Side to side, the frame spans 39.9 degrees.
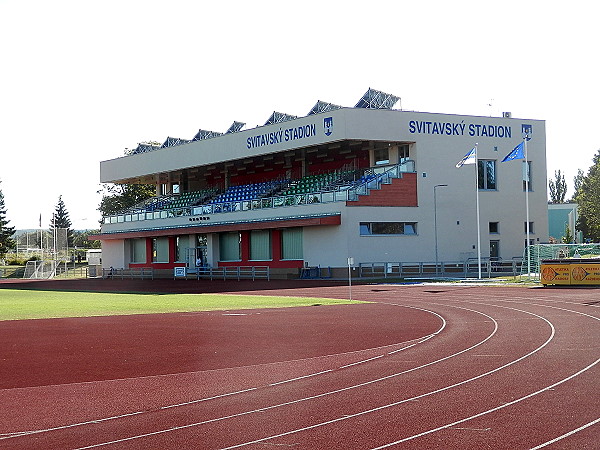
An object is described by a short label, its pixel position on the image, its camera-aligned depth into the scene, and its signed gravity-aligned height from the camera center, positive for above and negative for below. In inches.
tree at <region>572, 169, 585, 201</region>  6373.0 +527.2
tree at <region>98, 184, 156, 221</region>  4308.6 +310.3
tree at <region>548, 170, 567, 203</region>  6545.3 +465.9
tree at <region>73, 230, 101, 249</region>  6781.5 +118.3
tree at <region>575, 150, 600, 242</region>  3836.1 +196.6
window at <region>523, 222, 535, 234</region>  2401.6 +57.4
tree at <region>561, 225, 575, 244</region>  3959.6 +48.5
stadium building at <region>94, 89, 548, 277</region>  2170.3 +153.6
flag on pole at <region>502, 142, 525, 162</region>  1812.3 +210.6
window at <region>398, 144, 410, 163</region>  2255.2 +268.3
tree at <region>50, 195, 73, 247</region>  6983.3 +341.9
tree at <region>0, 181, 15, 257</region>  4601.4 +126.7
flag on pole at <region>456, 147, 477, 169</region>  1913.1 +210.8
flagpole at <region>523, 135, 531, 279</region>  1758.4 +215.7
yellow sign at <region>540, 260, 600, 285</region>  1518.2 -48.9
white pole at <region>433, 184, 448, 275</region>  2230.6 +112.0
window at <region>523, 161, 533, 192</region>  2389.5 +219.0
